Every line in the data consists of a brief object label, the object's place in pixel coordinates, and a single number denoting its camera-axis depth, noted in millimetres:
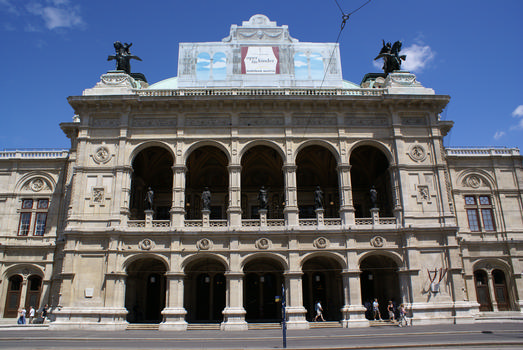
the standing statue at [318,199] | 25875
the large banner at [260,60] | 30094
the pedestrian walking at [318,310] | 24550
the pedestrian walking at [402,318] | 23375
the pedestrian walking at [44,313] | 27394
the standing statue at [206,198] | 25602
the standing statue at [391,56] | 29594
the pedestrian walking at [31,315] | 27172
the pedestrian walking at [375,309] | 24766
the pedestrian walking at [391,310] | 24275
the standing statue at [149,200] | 25703
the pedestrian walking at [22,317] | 26234
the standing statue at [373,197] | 25922
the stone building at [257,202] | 24359
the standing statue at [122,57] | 29031
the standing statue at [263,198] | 25812
